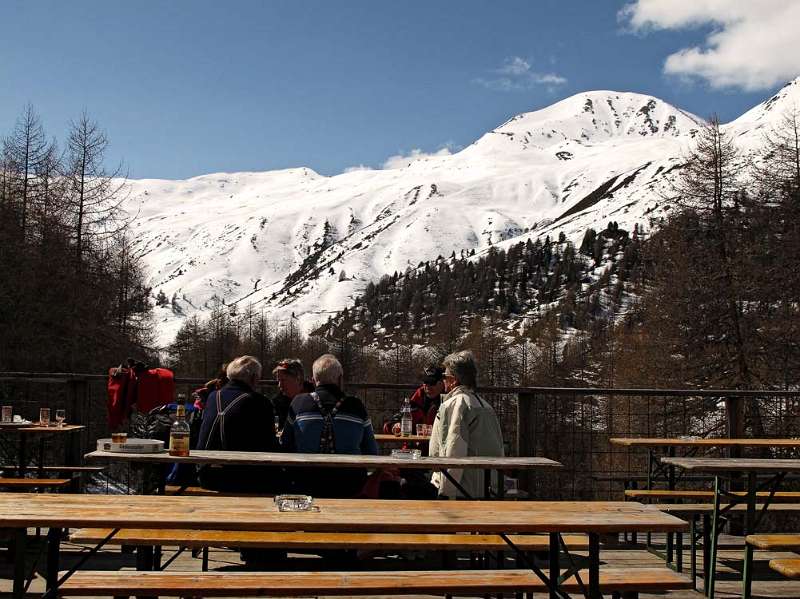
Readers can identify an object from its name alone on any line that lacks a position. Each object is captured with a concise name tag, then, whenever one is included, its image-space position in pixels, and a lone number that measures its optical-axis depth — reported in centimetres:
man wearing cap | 858
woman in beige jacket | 600
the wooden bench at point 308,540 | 421
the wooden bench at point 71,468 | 826
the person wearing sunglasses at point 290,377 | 707
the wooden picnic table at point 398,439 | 755
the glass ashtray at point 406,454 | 570
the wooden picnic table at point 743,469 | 551
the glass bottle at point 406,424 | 795
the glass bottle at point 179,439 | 508
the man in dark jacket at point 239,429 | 571
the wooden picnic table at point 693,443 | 755
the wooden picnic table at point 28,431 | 738
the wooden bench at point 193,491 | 562
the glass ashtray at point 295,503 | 362
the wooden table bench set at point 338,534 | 331
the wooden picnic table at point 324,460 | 505
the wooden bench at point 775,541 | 420
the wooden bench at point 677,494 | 723
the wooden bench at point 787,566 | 397
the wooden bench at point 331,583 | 377
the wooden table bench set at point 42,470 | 695
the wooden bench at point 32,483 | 683
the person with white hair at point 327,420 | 575
